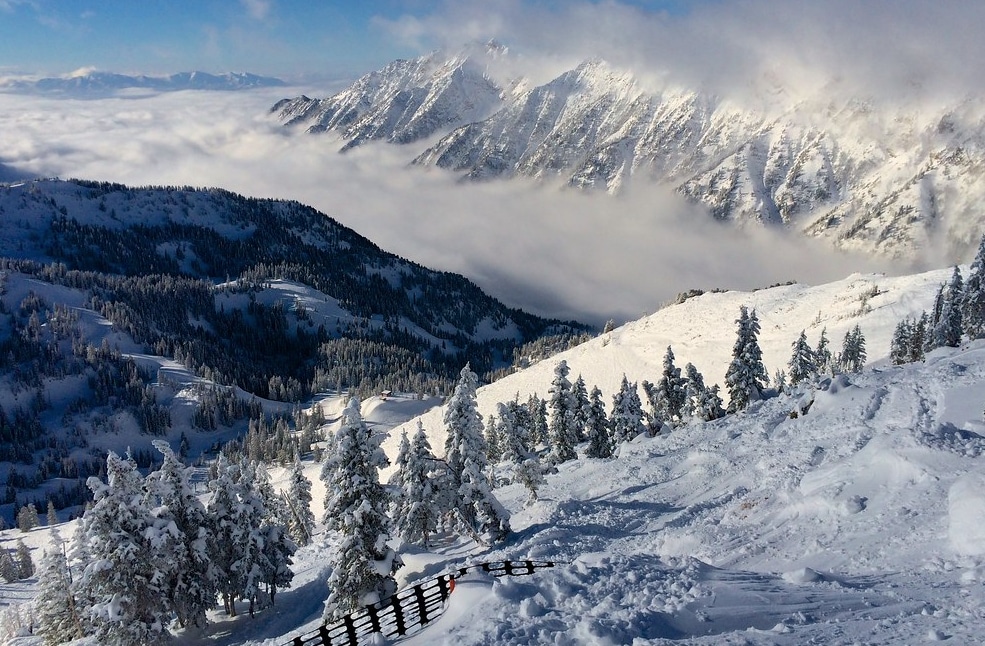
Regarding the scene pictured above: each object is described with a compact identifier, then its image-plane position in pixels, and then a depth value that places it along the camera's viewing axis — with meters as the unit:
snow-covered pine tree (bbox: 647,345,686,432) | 89.00
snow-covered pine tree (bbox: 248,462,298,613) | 39.94
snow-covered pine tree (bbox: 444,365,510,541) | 38.22
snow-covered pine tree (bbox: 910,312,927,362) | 93.69
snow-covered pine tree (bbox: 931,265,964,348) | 81.12
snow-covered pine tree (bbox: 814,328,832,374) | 110.06
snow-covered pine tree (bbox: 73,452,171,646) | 32.09
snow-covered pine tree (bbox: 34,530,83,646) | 46.28
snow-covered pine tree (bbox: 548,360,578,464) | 73.62
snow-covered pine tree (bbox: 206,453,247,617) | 39.71
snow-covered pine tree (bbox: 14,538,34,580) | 119.69
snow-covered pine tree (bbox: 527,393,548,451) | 105.02
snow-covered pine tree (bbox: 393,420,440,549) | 42.56
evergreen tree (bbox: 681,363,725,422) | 79.38
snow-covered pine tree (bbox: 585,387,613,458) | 73.56
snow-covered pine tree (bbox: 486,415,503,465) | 101.95
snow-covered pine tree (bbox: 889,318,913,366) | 98.69
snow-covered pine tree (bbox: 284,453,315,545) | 69.62
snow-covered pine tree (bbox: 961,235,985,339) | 76.88
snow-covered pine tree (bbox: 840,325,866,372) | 104.94
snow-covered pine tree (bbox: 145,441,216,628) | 36.09
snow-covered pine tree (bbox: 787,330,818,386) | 92.94
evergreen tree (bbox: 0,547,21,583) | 116.19
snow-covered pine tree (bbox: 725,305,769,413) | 72.50
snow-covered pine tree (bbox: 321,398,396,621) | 31.19
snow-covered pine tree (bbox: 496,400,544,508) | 48.78
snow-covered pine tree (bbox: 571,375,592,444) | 73.88
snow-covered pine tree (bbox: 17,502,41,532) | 150.00
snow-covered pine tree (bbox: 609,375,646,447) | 78.94
